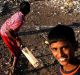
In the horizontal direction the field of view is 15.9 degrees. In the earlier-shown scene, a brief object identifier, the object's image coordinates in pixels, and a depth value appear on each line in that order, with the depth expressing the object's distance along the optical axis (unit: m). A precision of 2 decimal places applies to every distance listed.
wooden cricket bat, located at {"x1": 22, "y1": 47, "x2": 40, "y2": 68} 5.16
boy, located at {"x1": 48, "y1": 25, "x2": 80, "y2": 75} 2.60
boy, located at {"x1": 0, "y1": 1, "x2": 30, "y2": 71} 4.92
